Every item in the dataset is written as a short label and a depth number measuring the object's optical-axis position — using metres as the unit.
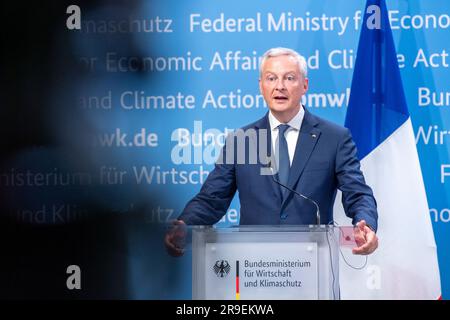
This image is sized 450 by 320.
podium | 6.39
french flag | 9.16
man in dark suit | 8.22
